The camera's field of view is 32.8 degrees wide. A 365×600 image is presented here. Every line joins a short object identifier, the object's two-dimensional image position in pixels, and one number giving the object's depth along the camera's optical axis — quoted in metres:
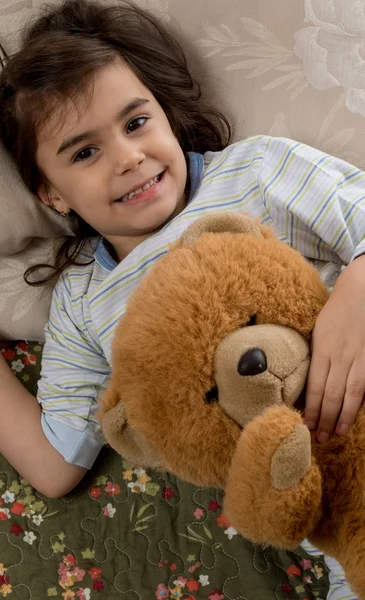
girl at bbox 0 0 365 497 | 0.94
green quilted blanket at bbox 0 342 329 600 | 1.00
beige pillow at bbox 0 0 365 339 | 1.03
